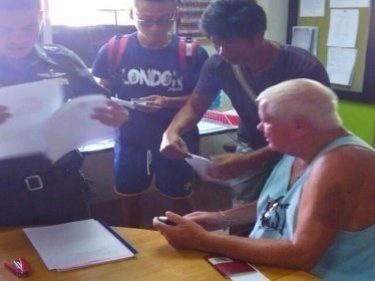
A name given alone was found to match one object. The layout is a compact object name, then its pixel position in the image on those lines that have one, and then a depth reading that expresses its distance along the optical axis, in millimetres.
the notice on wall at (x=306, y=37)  3416
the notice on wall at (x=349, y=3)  3080
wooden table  1188
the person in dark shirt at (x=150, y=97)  2396
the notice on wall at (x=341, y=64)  3209
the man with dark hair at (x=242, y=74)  1834
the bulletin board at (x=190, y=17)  3514
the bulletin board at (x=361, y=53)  3074
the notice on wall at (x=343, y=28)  3148
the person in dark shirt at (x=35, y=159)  1453
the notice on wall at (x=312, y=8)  3348
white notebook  1253
